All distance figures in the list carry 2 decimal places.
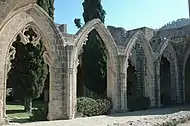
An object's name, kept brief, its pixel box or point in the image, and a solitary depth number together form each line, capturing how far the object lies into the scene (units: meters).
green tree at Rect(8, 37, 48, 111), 10.40
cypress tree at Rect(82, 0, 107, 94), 13.02
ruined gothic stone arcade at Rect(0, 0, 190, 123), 8.07
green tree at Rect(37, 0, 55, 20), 10.47
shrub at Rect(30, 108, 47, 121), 8.54
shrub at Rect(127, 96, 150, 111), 11.09
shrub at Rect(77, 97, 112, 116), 9.19
